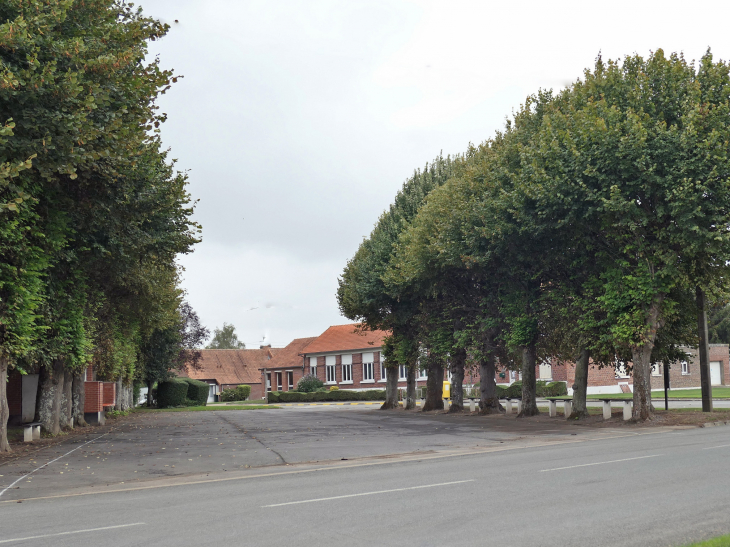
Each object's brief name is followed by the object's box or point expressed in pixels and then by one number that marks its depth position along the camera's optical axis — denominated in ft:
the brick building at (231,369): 300.40
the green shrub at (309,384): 235.40
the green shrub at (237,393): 256.93
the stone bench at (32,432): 70.38
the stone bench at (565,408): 89.71
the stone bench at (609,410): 78.64
